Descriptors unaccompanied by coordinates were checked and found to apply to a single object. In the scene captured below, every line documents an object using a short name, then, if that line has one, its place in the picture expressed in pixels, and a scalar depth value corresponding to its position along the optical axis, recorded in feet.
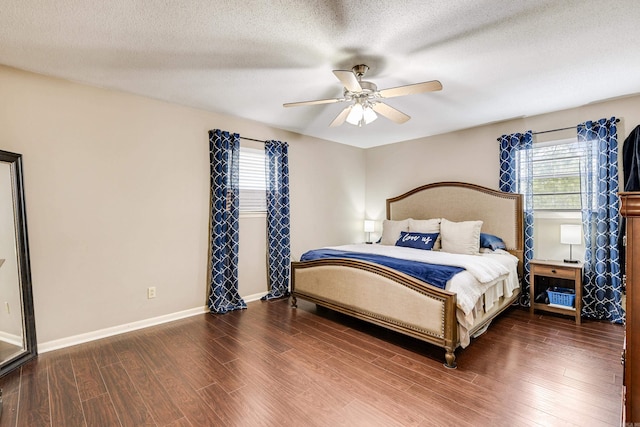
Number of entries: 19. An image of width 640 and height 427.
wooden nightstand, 10.75
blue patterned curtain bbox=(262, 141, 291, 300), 13.96
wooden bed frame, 8.21
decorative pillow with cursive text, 12.74
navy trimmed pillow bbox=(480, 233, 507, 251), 12.51
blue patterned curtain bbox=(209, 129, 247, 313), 12.04
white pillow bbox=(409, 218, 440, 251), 13.08
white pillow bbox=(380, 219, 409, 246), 14.62
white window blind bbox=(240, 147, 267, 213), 13.38
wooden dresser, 3.74
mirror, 7.84
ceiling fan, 7.32
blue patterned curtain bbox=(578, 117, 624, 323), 10.66
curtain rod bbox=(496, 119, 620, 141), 11.79
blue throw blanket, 8.38
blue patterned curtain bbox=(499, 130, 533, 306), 12.53
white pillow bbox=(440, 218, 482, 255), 12.18
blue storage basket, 11.09
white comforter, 8.14
